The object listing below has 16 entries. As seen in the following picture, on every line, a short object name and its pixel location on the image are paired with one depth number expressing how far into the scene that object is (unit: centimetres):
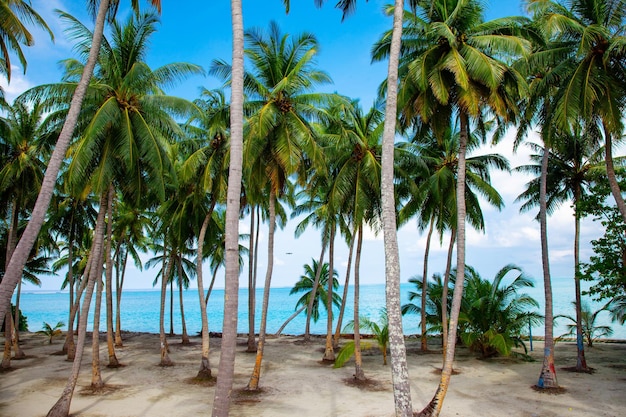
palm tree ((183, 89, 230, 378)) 1511
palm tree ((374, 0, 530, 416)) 1086
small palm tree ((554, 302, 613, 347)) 2242
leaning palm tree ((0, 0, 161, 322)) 767
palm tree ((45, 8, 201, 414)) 1209
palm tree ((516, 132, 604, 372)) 1623
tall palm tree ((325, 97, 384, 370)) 1506
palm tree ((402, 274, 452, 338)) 2160
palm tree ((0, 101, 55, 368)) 1686
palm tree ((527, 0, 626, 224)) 1187
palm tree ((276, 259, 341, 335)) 3238
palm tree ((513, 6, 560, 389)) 1324
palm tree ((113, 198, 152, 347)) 2208
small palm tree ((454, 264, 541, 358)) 1855
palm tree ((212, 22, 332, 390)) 1356
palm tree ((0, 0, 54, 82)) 1098
